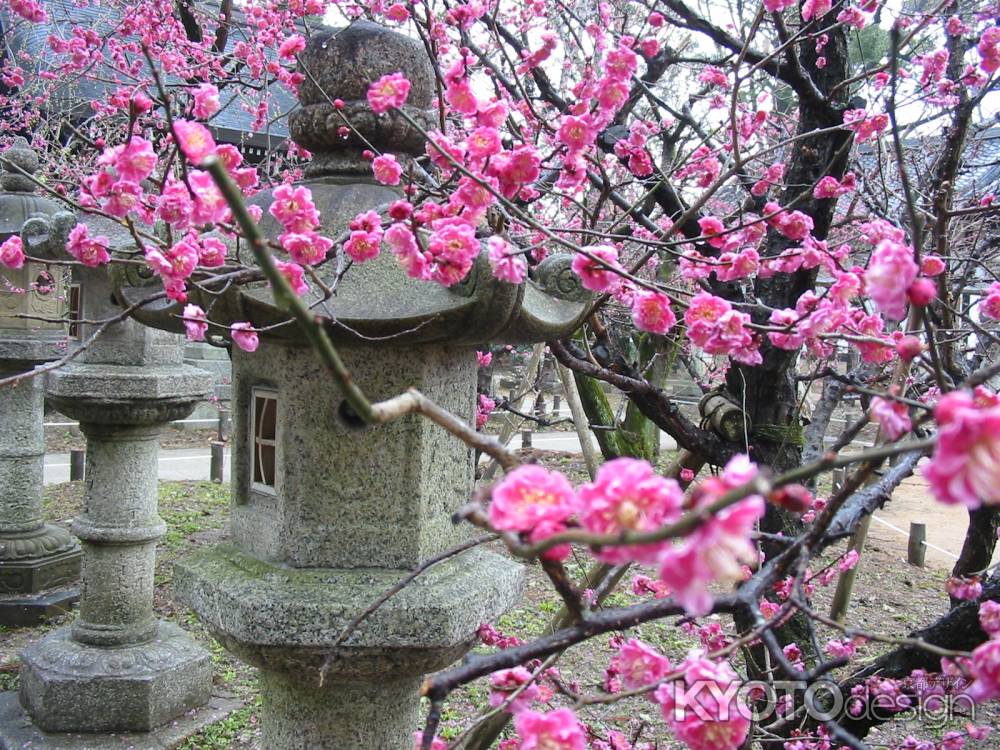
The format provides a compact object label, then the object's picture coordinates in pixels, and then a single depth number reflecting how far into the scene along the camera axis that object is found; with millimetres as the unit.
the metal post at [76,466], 9438
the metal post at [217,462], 9938
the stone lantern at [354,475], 1912
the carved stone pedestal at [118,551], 3676
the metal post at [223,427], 12586
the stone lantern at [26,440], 5086
